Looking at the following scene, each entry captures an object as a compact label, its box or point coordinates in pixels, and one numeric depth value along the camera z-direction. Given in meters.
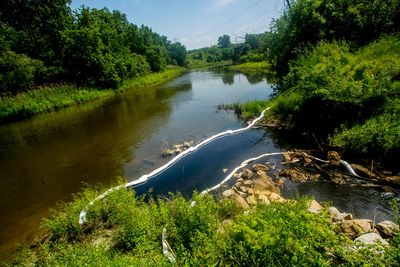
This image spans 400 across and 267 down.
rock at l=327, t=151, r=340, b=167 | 7.33
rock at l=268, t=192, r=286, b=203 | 5.94
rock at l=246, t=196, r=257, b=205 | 5.86
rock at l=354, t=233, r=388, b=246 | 3.74
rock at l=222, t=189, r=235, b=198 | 6.15
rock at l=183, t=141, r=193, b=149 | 10.74
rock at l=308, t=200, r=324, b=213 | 5.18
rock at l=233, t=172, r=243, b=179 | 7.71
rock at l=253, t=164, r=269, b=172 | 8.03
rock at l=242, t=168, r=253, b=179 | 7.53
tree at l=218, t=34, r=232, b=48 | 159.00
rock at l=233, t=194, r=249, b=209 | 5.44
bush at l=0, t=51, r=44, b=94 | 21.23
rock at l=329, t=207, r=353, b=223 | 4.75
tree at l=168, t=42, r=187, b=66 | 84.06
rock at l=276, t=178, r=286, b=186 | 7.09
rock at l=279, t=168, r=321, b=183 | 7.13
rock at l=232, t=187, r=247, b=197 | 6.45
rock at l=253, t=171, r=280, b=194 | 6.67
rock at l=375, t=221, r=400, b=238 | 4.19
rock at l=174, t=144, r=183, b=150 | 10.65
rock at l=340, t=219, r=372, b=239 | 4.17
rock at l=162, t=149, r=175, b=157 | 10.16
